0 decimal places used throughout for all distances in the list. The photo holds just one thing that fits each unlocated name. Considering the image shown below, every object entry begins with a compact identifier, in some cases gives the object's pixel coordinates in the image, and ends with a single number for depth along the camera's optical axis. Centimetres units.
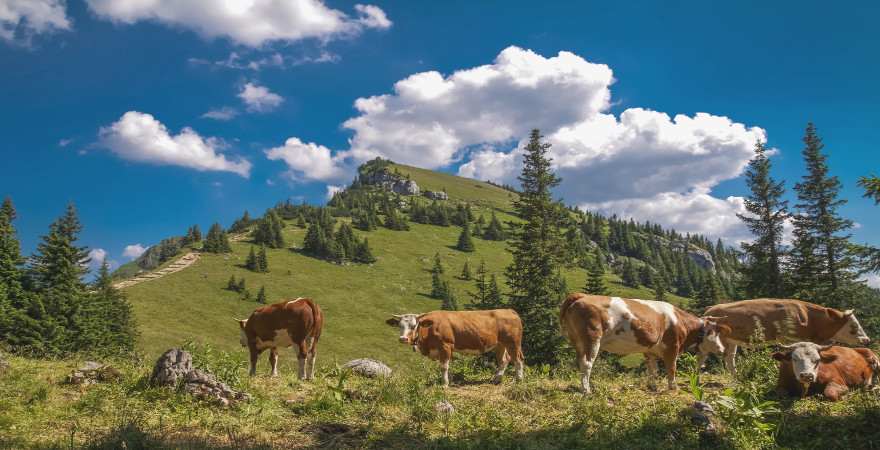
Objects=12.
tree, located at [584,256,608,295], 4194
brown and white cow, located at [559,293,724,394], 1072
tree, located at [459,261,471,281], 11712
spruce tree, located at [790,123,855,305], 3300
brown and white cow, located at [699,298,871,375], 1270
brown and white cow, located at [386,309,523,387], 1334
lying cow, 877
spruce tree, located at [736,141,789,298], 3617
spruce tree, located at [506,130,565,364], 2970
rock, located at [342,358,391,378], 1461
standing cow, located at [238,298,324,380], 1391
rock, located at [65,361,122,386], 1015
